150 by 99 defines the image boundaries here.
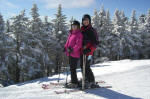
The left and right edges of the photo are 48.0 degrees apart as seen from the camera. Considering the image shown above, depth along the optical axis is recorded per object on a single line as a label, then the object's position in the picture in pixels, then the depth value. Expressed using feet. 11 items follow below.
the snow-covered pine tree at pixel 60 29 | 89.24
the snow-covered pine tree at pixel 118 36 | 115.77
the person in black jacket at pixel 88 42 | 15.74
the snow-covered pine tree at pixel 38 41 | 74.69
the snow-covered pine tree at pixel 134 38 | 124.99
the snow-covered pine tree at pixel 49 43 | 85.66
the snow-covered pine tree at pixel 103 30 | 108.47
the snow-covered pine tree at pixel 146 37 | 132.77
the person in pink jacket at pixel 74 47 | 15.51
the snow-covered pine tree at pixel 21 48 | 68.01
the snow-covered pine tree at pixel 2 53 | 64.03
